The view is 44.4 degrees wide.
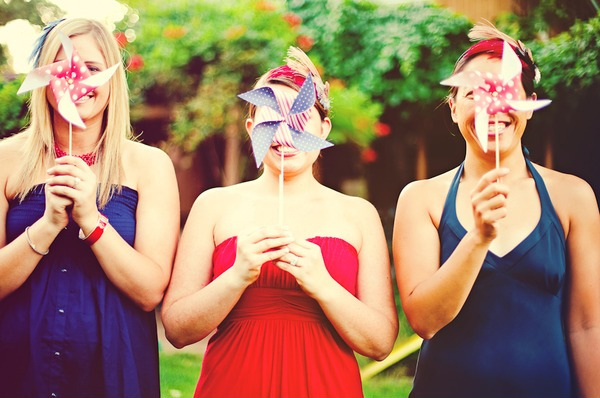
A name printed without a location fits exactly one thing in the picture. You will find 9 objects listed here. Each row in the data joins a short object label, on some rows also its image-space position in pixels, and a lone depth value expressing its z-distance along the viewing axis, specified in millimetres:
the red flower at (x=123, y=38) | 5848
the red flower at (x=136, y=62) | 6160
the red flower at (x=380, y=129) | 6336
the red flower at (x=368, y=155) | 6570
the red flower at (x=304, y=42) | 6104
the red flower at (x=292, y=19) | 6059
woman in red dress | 2582
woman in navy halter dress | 2604
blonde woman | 2613
